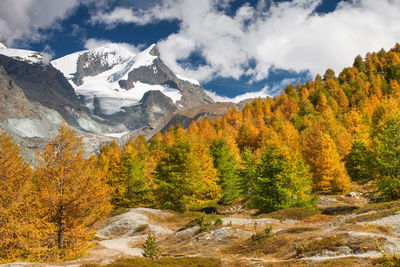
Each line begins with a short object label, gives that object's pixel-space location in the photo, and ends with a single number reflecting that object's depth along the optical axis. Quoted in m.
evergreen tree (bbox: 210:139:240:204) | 38.72
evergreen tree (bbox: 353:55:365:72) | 108.69
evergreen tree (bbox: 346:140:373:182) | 42.97
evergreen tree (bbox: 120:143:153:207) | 39.06
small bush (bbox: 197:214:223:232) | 22.59
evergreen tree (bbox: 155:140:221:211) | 33.94
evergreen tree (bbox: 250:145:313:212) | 28.95
